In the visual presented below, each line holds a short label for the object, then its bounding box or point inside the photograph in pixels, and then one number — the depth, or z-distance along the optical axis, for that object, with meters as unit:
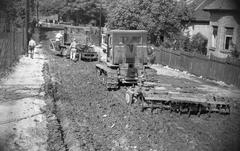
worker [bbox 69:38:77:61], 25.19
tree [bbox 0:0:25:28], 23.10
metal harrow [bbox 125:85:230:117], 10.14
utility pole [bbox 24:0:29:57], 26.19
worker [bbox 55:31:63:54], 28.88
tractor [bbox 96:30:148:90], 14.71
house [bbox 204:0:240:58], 20.75
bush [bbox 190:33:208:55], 27.11
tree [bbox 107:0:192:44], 28.70
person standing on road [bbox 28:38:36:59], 24.41
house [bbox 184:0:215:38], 28.83
